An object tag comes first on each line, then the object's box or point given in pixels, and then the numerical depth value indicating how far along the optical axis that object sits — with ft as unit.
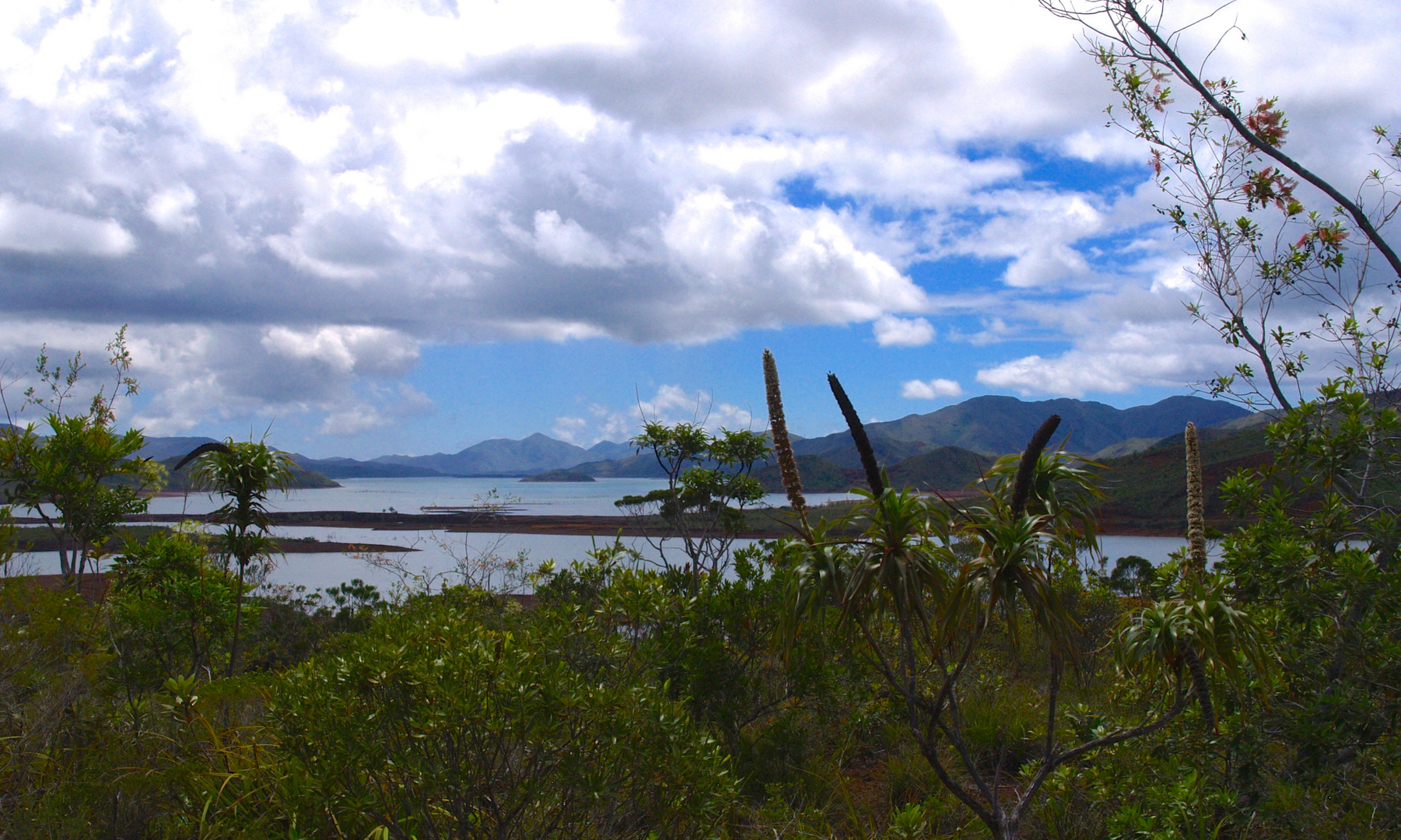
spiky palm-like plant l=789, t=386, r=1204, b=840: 11.73
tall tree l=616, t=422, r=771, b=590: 36.68
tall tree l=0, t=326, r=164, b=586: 21.90
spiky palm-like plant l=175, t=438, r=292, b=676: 23.95
